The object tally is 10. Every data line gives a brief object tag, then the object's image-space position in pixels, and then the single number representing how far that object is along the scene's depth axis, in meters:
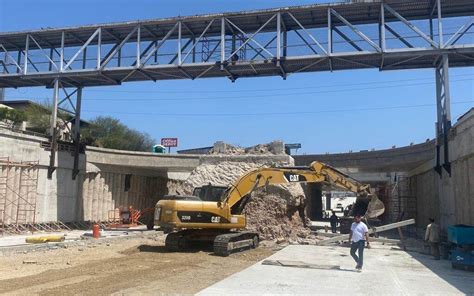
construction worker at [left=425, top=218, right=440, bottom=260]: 19.69
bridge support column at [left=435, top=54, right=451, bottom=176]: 23.98
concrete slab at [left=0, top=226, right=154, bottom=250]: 21.90
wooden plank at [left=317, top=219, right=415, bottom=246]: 22.55
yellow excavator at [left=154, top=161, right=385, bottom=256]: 19.67
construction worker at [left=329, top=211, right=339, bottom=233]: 31.97
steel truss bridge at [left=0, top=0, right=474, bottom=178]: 27.31
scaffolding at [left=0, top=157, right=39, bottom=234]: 27.31
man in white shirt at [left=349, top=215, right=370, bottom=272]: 15.68
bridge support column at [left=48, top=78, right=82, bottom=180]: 31.62
